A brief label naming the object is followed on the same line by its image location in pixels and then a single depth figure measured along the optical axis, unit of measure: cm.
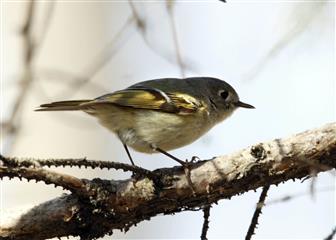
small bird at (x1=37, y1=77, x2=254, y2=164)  565
